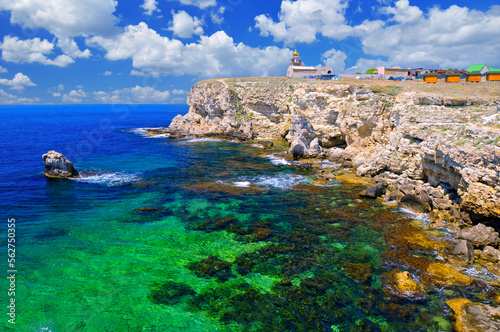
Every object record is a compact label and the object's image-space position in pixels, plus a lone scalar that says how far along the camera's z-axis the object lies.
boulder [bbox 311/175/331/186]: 36.28
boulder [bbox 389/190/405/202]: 29.86
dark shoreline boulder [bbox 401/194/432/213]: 26.83
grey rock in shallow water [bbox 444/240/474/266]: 18.70
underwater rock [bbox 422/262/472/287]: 16.88
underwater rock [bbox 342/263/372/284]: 17.50
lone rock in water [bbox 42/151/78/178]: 40.12
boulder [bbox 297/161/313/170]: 44.22
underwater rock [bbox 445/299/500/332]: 13.23
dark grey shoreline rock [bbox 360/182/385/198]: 30.83
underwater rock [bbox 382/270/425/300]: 15.95
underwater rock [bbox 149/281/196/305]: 15.88
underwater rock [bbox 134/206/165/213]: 28.49
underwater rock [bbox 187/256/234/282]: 17.92
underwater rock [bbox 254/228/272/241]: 22.67
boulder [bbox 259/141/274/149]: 63.51
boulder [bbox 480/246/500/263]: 18.88
